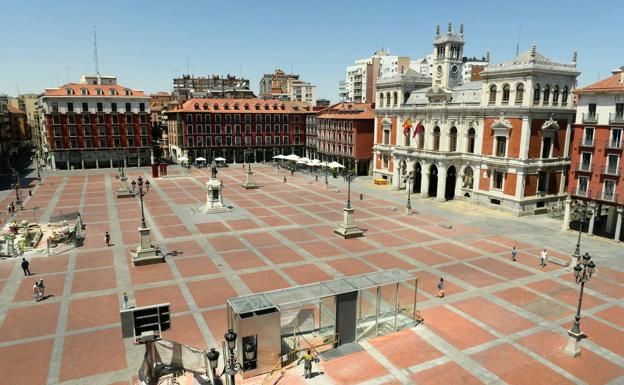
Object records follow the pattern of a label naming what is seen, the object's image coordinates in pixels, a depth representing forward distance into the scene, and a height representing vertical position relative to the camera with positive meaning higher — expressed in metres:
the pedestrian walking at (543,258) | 34.75 -10.88
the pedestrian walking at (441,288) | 28.65 -10.99
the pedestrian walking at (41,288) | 27.68 -10.60
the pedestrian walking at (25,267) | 31.28 -10.51
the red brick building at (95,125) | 87.81 -1.36
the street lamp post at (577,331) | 21.75 -10.44
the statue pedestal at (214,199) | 52.72 -9.71
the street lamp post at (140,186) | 35.03 -8.26
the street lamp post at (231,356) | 15.43 -9.80
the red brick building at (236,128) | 101.38 -2.29
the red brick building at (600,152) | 41.62 -3.16
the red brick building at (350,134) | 86.06 -3.14
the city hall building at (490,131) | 52.84 -1.64
